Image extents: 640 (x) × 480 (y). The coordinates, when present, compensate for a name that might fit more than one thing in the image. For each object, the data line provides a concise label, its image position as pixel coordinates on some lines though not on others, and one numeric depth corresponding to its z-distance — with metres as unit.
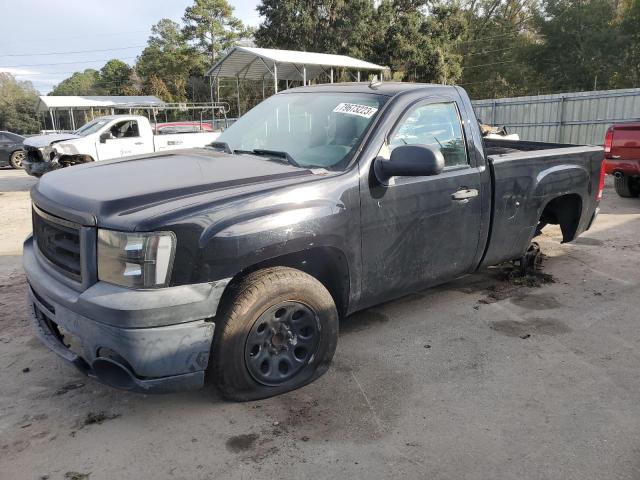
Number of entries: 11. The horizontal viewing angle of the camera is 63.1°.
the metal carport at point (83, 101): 36.62
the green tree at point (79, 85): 82.06
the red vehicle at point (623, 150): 8.09
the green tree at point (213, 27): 52.28
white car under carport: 12.20
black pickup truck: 2.54
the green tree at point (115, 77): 76.25
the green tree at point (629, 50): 34.31
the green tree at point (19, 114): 59.31
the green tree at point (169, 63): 57.23
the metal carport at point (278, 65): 18.92
